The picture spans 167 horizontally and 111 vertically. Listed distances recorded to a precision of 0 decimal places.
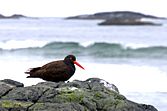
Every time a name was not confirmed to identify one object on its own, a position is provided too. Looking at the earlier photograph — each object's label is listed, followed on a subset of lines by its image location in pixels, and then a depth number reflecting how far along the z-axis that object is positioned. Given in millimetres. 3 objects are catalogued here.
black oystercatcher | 12825
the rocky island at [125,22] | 151104
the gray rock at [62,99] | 10420
